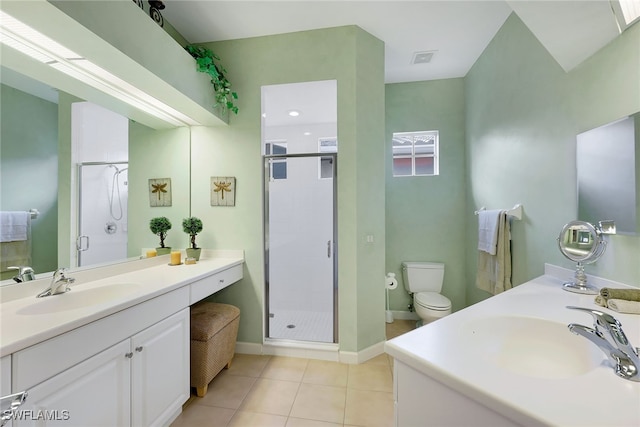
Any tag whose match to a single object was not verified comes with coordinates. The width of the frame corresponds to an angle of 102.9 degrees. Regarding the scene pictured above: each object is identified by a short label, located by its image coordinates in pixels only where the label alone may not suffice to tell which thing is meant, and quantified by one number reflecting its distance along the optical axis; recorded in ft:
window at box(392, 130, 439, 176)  9.91
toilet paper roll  8.86
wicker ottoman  5.65
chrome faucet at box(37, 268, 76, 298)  4.14
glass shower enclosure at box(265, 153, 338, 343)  7.79
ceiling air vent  8.02
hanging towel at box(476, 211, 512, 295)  6.63
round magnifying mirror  4.07
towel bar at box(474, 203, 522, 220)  6.23
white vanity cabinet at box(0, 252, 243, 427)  2.80
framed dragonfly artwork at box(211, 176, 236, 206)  7.59
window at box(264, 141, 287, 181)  8.00
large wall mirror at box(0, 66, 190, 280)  4.04
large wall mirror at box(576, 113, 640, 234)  3.62
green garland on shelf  6.38
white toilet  8.83
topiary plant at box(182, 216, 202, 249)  7.18
